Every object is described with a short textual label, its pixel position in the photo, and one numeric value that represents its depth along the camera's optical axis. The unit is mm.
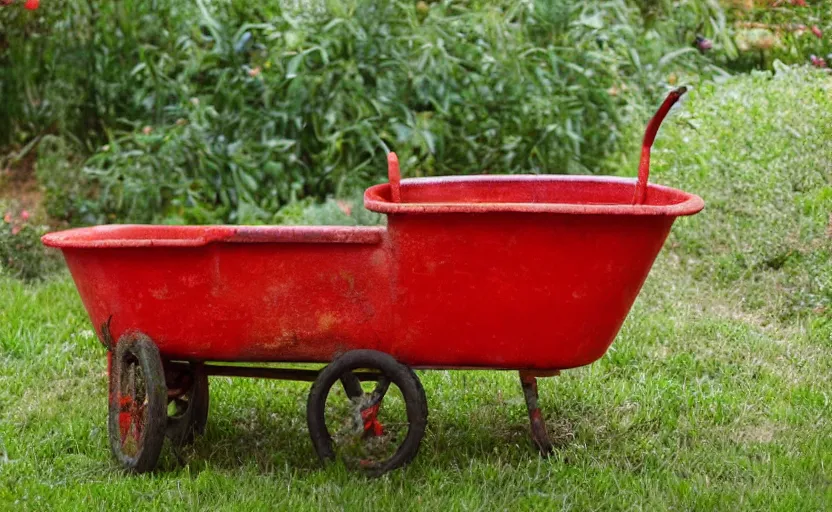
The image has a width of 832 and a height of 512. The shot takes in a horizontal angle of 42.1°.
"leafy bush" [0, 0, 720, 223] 5137
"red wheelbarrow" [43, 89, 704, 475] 2777
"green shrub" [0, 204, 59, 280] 5086
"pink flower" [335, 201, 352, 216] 4965
